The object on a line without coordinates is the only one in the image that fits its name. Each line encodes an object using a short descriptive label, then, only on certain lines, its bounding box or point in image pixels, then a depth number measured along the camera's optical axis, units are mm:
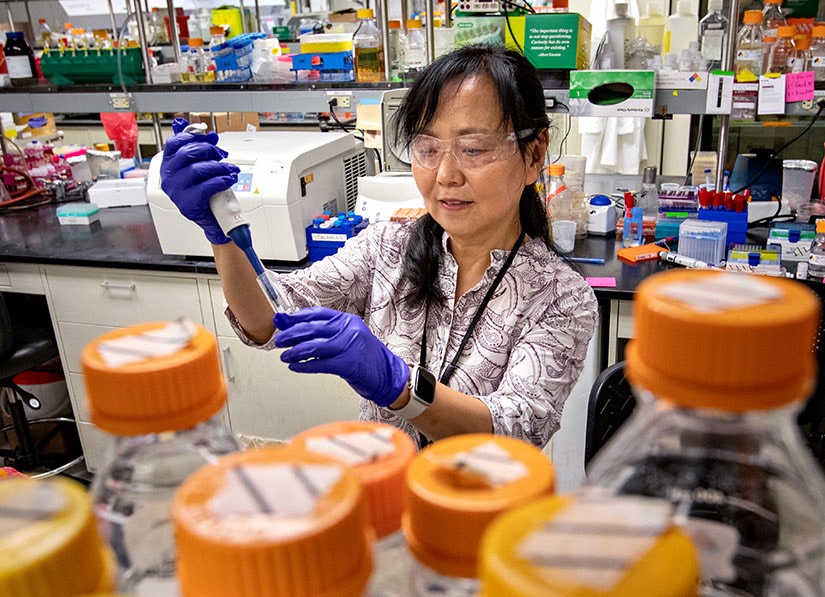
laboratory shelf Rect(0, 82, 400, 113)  2865
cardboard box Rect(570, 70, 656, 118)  2359
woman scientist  1373
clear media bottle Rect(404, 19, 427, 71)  3002
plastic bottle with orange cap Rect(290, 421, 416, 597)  499
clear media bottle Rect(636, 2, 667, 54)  2605
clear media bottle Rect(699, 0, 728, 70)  2607
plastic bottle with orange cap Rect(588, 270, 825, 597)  366
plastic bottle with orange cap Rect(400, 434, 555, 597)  432
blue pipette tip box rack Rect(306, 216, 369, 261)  2533
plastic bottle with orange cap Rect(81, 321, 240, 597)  448
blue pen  2471
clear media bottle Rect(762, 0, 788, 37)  2627
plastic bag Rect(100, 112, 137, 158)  3928
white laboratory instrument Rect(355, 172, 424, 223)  2664
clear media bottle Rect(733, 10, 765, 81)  2471
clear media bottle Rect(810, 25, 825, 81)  2400
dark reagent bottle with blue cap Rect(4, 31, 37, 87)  3555
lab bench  2734
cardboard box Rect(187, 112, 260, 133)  3834
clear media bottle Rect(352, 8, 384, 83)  2980
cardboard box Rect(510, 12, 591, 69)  2455
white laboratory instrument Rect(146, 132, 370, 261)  2492
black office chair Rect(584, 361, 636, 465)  1502
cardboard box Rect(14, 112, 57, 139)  4223
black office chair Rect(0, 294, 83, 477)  2770
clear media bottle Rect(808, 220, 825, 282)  2201
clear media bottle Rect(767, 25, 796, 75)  2516
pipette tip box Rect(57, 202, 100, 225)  3188
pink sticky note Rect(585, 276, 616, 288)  2271
